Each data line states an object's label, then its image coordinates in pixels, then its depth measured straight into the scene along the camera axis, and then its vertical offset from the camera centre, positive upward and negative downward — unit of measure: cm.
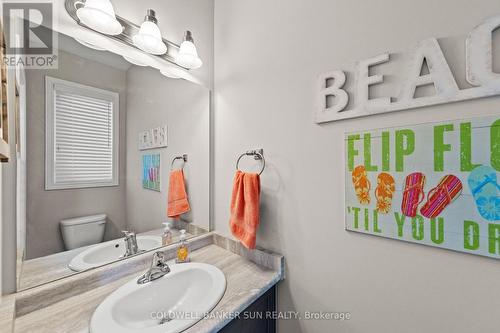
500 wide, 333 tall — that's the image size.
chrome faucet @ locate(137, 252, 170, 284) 99 -50
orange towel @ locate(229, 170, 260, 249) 114 -22
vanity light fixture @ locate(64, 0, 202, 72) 92 +65
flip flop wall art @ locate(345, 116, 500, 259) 67 -6
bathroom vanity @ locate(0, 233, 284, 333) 77 -54
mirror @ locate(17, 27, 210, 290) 86 +3
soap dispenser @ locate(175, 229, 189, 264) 119 -48
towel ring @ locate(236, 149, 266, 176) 122 +7
